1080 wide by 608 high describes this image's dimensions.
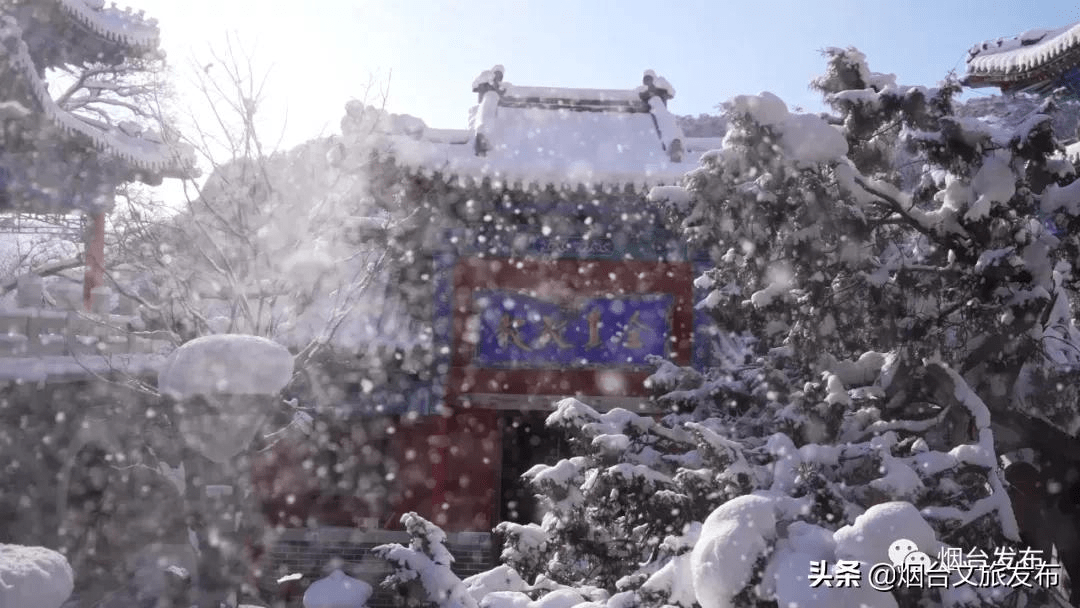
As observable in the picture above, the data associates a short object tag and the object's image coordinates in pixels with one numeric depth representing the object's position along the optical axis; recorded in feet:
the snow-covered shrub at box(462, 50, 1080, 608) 11.24
